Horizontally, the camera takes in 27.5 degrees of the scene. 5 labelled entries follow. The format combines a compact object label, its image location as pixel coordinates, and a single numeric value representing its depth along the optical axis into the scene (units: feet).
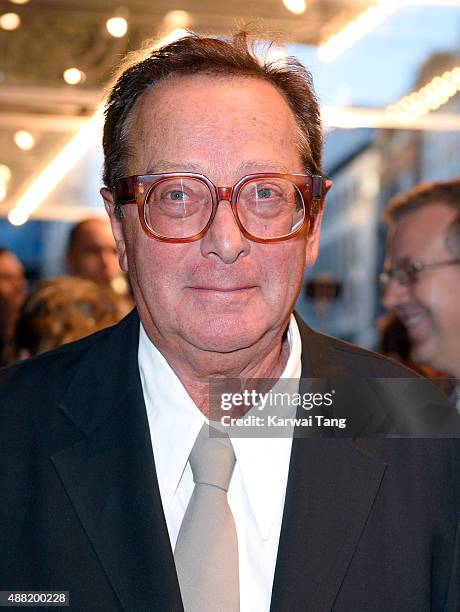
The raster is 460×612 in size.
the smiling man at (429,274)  10.36
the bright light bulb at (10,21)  16.35
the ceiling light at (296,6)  15.98
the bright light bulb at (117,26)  16.11
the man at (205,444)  5.54
